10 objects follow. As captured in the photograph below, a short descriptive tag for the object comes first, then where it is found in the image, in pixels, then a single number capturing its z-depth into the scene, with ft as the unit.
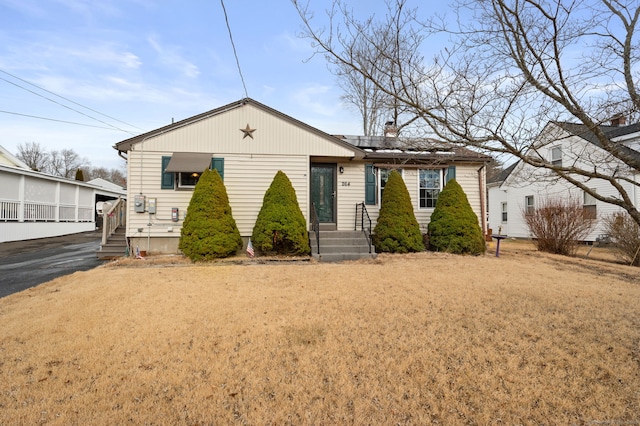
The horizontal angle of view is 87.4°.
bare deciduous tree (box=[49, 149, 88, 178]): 172.76
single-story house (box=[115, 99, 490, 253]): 32.68
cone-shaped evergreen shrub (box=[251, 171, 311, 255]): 29.37
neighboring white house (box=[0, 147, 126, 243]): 50.70
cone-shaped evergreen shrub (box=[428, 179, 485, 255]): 32.14
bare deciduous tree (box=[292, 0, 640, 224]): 21.43
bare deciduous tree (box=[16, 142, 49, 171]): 157.99
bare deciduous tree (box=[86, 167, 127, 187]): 198.95
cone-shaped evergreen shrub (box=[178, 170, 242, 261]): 28.02
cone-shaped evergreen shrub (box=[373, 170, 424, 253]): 32.37
